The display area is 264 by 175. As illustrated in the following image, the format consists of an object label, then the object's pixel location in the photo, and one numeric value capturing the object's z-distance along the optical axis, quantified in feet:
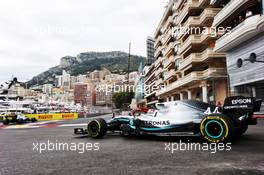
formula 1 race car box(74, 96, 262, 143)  20.07
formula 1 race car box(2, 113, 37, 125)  81.82
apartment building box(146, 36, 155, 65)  433.07
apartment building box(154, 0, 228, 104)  92.07
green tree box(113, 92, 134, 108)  386.93
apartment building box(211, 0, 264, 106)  58.23
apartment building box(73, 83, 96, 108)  641.81
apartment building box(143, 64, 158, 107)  251.85
